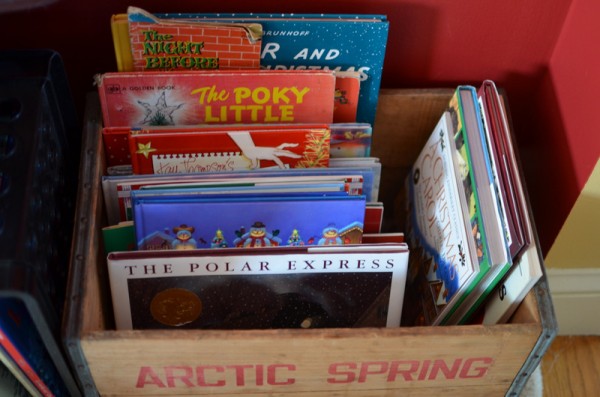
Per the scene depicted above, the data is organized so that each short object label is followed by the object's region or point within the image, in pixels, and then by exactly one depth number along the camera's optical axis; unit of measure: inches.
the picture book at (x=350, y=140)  42.8
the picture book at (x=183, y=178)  40.3
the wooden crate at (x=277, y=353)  34.9
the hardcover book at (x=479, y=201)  38.1
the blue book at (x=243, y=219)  39.0
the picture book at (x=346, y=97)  42.7
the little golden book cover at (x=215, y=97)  40.3
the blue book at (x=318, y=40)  40.8
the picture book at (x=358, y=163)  42.8
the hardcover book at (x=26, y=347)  32.7
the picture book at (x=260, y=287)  38.6
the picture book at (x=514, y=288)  36.9
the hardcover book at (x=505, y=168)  38.0
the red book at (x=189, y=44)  39.5
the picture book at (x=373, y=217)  41.9
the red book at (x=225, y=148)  40.8
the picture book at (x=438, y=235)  40.1
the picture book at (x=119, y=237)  40.1
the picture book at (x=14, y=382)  34.7
